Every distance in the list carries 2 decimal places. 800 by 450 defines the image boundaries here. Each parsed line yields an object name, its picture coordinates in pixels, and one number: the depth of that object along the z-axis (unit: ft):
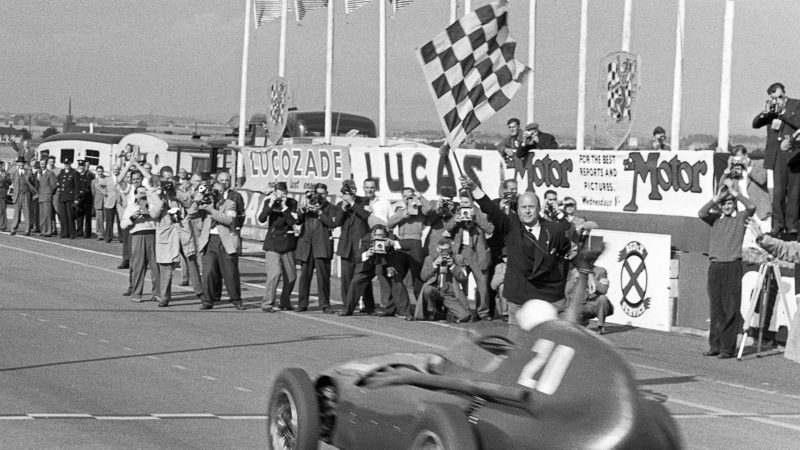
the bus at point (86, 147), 161.27
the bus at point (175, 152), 145.82
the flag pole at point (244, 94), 110.73
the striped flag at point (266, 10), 107.96
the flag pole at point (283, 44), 106.73
